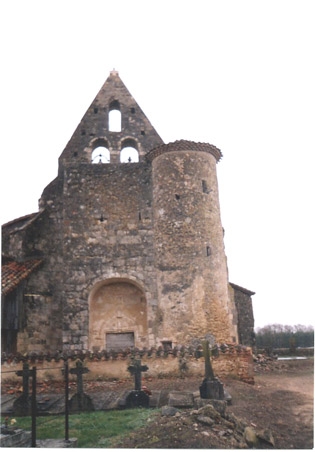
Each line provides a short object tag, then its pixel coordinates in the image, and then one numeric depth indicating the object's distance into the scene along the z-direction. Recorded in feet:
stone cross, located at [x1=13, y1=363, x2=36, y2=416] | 23.82
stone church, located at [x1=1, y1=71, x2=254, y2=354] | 39.60
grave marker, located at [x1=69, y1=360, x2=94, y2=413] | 23.97
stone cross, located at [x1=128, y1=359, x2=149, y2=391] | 25.58
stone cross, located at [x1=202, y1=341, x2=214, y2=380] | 24.53
